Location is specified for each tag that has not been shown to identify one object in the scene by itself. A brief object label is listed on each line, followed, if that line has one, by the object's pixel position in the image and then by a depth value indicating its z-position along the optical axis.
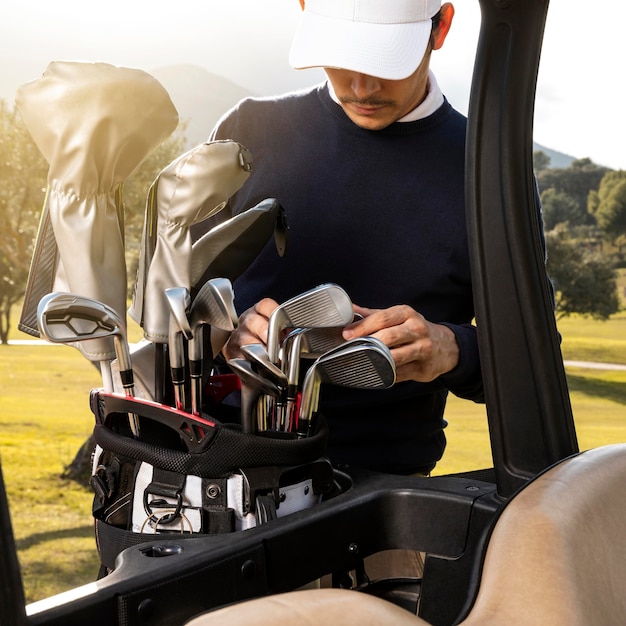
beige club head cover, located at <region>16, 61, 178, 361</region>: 0.83
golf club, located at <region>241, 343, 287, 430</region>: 0.88
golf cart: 0.71
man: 1.35
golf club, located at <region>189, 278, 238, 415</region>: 0.83
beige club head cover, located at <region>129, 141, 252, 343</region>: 0.89
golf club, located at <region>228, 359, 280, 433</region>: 0.86
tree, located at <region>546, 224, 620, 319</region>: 9.55
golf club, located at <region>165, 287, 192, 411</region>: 0.85
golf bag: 0.84
